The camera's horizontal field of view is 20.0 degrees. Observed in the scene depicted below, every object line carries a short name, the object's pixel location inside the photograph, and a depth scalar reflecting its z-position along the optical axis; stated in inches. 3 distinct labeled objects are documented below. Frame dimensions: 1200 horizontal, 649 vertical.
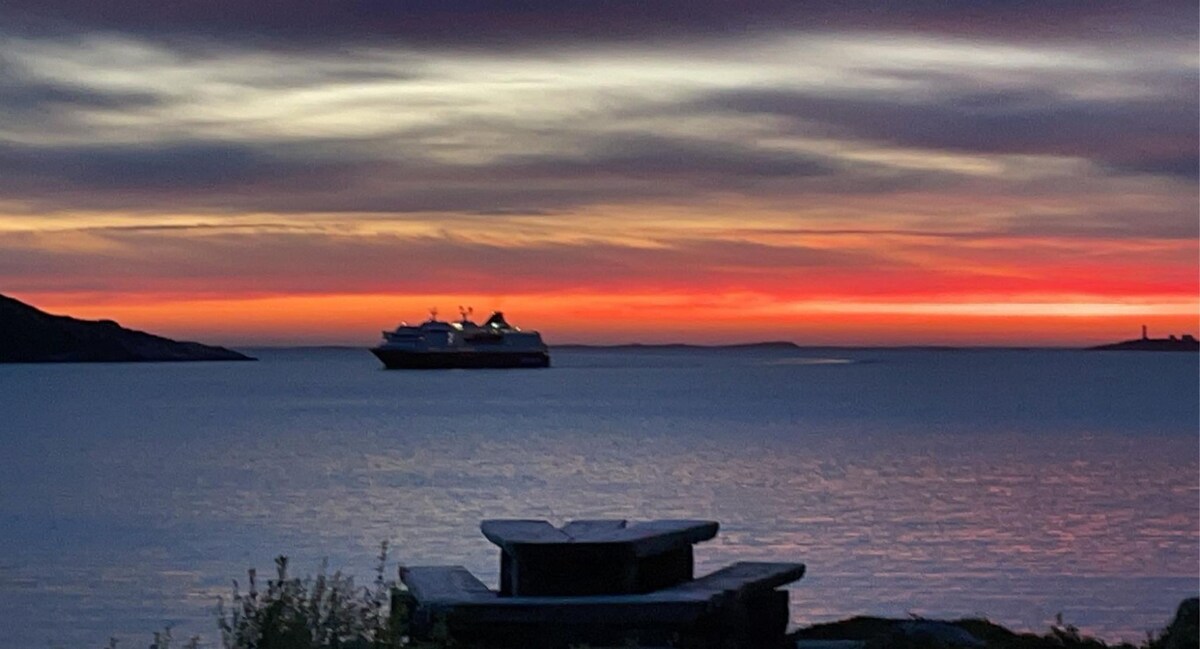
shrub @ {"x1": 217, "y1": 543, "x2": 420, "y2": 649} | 598.4
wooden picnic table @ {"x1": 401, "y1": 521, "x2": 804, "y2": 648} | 700.6
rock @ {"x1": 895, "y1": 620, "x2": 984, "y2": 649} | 778.6
